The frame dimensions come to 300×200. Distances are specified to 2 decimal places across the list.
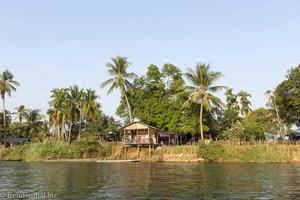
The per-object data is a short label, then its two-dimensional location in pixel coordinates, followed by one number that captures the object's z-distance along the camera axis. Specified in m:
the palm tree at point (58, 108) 63.47
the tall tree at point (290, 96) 45.56
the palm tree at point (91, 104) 66.56
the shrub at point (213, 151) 41.28
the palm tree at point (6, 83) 65.44
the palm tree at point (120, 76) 53.47
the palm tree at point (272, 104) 58.91
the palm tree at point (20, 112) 80.67
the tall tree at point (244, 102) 66.12
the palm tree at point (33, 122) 76.41
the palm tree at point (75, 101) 64.75
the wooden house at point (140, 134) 47.12
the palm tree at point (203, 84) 45.53
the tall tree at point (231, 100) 65.38
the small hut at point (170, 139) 54.31
